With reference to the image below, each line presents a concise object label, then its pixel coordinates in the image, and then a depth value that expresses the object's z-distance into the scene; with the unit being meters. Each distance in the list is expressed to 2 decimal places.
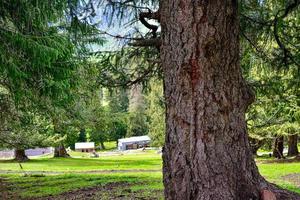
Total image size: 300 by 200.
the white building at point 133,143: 64.59
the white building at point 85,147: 60.91
